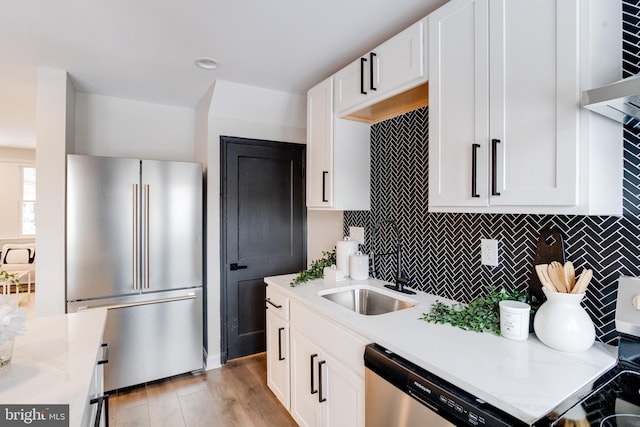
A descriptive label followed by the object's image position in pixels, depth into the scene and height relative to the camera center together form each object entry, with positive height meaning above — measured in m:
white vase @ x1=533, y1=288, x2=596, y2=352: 1.16 -0.40
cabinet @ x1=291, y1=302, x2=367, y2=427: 1.49 -0.81
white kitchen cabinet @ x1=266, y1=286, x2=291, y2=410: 2.13 -0.91
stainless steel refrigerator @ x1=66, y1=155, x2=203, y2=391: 2.50 -0.37
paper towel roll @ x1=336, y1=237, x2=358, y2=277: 2.38 -0.28
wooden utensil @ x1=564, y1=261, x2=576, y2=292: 1.23 -0.23
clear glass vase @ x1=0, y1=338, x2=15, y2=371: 1.01 -0.43
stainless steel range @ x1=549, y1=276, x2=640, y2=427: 0.86 -0.53
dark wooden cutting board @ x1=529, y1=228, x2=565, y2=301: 1.37 -0.16
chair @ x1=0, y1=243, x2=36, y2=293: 5.64 -0.81
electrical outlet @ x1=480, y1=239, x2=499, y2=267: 1.64 -0.19
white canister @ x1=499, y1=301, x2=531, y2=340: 1.27 -0.42
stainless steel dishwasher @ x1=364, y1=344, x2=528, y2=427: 0.96 -0.61
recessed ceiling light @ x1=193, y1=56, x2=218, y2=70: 2.42 +1.13
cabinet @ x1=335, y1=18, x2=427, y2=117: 1.63 +0.79
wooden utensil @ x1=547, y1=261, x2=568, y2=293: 1.24 -0.24
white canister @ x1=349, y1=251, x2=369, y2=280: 2.29 -0.38
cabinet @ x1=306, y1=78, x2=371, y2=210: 2.31 +0.40
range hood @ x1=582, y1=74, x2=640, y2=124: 0.86 +0.32
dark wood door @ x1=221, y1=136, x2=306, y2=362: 3.09 -0.13
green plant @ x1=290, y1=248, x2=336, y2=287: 2.28 -0.43
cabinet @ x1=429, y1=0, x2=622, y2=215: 1.07 +0.40
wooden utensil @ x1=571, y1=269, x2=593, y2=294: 1.16 -0.24
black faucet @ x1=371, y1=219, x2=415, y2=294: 2.02 -0.31
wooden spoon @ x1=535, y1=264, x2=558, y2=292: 1.24 -0.25
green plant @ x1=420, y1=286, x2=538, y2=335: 1.39 -0.45
